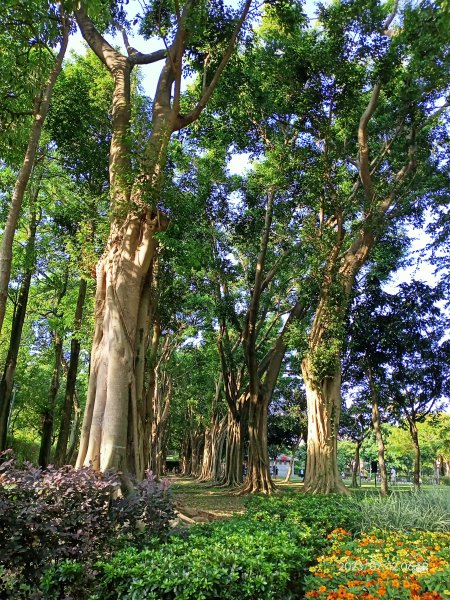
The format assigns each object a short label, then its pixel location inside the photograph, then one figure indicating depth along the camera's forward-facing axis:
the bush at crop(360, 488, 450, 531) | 5.99
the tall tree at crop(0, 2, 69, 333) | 4.93
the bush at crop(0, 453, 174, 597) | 3.48
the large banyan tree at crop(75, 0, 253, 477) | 6.45
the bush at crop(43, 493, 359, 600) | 2.94
